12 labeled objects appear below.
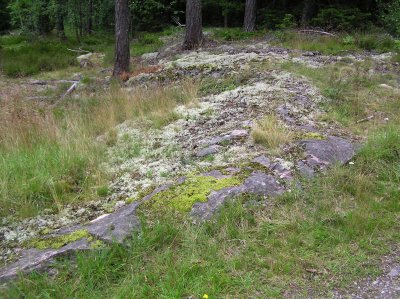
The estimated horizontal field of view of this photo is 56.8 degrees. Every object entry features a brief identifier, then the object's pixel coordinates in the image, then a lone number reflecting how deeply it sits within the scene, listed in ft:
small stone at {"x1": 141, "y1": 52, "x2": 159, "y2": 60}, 48.24
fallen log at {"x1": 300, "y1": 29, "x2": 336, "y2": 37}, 44.30
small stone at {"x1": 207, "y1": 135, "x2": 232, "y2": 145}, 17.83
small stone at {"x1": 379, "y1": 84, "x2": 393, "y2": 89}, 25.59
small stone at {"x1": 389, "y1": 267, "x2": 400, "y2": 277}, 10.39
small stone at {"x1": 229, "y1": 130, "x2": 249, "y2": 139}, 18.03
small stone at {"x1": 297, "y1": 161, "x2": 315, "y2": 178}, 14.72
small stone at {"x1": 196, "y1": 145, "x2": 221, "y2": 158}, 16.87
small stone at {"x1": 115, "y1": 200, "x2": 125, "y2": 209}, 13.73
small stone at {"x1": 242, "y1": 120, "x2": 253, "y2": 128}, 19.01
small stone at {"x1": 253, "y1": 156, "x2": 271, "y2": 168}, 15.34
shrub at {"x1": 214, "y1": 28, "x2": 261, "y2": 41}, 50.50
